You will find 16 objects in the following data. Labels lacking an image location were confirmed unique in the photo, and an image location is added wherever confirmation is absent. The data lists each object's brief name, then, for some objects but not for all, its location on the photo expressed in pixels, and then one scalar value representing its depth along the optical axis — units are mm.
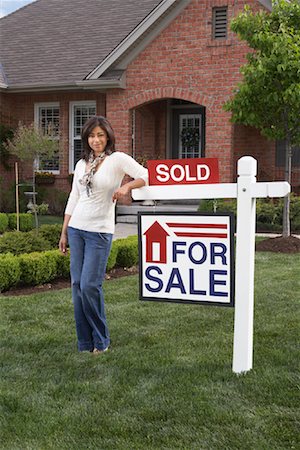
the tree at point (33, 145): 14469
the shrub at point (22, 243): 7758
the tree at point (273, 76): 9992
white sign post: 4133
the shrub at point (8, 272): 6809
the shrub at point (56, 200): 17094
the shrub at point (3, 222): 13391
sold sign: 4215
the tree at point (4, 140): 17781
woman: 4480
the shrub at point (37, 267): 7027
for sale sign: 4164
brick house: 15000
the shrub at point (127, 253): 8375
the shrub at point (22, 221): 13766
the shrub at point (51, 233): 8477
